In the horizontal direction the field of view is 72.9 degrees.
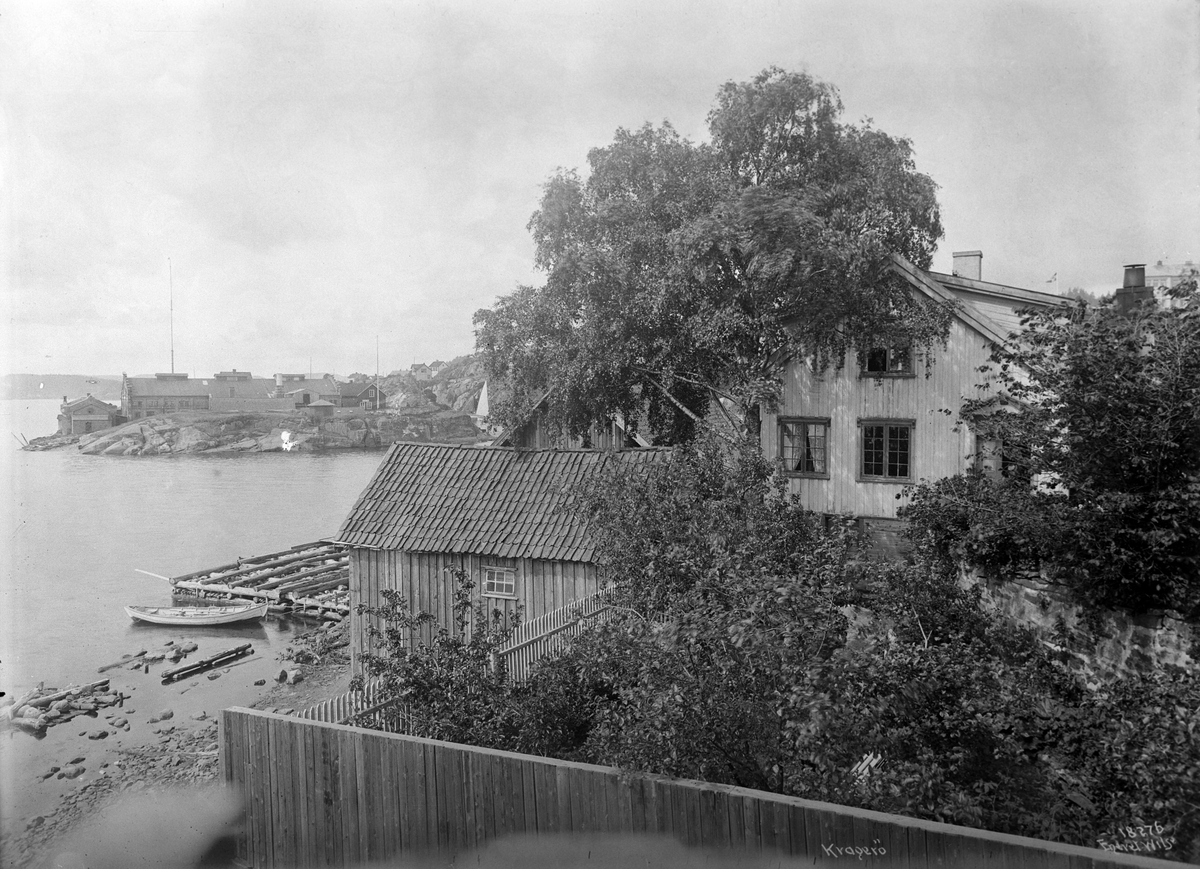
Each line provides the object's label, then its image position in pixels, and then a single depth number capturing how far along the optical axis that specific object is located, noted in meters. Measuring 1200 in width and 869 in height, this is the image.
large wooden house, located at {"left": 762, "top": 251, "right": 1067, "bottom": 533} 18.02
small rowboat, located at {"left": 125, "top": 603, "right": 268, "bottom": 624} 29.66
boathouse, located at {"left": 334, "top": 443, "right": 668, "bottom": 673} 14.47
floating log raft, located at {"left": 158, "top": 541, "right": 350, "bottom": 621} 30.77
